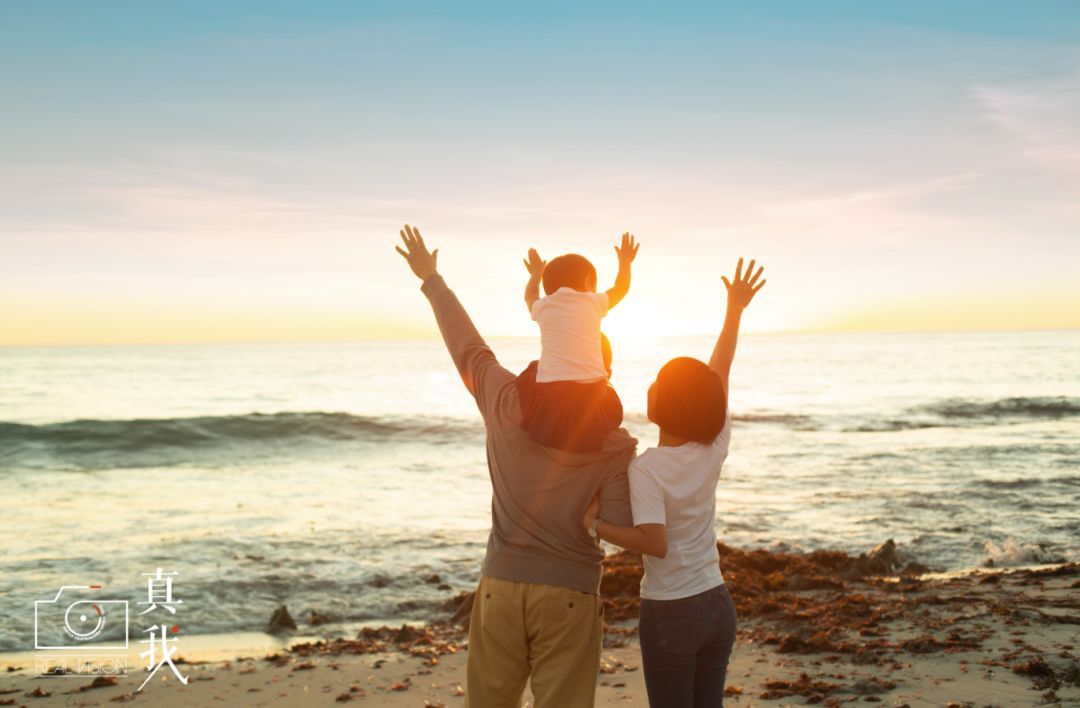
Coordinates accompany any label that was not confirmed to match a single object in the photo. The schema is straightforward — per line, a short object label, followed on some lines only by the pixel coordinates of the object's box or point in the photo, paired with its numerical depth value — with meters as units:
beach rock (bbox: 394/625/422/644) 7.82
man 2.96
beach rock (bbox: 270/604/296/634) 8.70
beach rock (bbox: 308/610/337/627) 8.95
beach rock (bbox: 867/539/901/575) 9.95
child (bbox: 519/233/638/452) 2.85
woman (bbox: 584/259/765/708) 2.99
